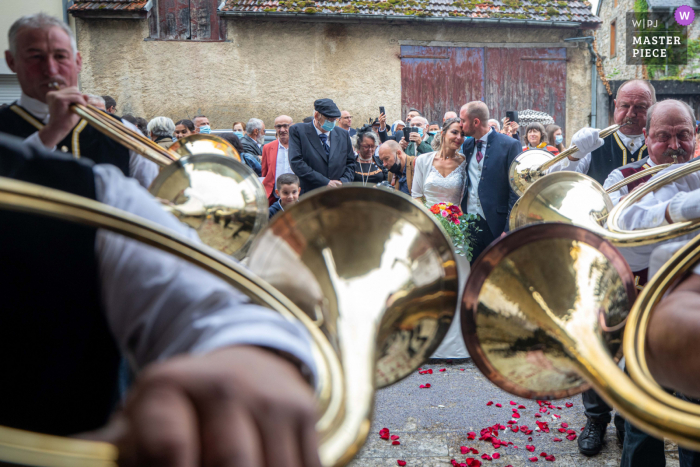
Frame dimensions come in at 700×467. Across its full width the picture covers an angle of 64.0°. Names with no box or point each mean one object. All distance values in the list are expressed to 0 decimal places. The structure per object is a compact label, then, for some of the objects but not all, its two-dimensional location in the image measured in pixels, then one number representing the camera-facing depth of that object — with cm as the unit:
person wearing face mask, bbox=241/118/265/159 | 643
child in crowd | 425
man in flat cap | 488
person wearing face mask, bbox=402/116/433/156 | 635
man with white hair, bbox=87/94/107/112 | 349
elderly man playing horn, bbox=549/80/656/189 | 318
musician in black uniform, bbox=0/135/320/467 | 46
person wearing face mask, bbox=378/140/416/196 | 562
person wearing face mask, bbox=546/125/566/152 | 641
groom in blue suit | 435
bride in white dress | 450
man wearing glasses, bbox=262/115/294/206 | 544
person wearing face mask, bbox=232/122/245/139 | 787
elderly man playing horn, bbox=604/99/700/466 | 193
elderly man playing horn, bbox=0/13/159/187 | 154
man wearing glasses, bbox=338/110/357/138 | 619
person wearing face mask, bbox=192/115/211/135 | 675
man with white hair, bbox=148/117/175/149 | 456
